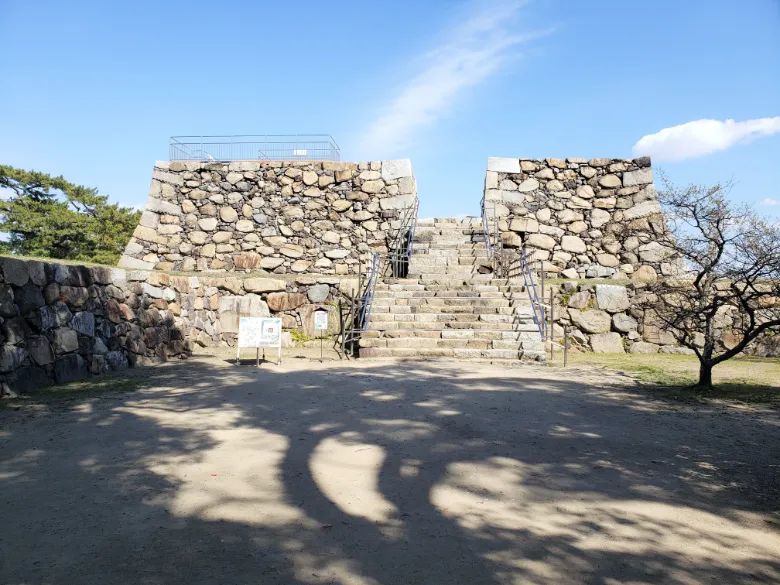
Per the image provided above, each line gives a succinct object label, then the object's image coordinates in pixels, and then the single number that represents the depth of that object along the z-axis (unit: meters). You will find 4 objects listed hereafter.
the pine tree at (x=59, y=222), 22.69
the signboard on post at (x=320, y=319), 9.93
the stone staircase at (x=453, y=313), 9.74
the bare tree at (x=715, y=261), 6.73
